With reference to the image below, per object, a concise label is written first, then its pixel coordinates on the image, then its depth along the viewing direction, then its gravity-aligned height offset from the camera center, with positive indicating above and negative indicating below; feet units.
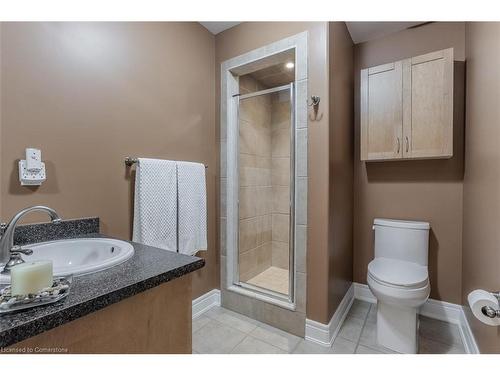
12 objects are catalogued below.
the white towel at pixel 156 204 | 4.95 -0.51
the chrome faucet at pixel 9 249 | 2.72 -0.78
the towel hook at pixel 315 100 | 5.43 +1.73
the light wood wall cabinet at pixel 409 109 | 5.83 +1.75
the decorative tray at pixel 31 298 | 1.87 -0.94
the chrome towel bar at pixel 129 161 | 4.99 +0.38
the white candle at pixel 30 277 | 1.97 -0.80
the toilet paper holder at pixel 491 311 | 2.88 -1.56
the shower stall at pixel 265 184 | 5.79 -0.16
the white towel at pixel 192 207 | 5.70 -0.66
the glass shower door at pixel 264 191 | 7.37 -0.39
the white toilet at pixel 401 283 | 5.01 -2.16
